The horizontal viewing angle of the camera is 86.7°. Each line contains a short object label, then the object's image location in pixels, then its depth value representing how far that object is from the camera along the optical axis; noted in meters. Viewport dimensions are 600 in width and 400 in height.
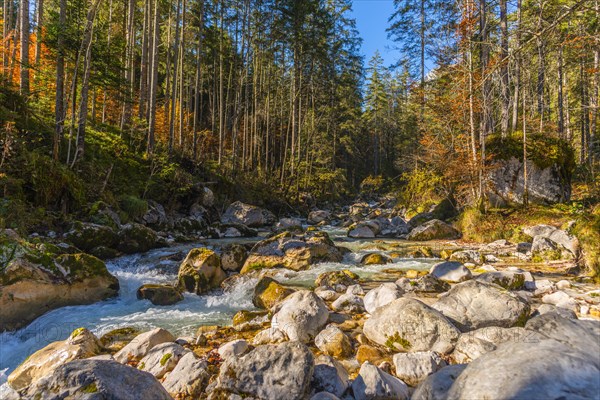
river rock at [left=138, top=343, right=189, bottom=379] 3.44
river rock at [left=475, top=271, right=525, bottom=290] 5.80
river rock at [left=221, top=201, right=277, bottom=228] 15.65
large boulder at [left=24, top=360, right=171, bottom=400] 2.27
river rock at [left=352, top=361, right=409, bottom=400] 2.77
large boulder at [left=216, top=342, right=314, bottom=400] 2.77
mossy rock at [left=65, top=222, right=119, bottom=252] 8.04
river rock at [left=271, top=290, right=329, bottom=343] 4.12
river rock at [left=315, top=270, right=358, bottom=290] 6.47
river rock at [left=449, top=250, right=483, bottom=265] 8.26
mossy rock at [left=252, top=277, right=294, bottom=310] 5.53
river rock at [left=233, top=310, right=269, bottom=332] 4.68
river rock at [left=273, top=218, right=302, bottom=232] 14.38
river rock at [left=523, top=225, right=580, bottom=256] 7.65
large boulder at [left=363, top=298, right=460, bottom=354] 3.59
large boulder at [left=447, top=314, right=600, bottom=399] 1.75
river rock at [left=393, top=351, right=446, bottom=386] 3.14
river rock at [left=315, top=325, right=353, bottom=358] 3.77
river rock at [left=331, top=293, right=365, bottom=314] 5.10
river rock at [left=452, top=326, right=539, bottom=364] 3.29
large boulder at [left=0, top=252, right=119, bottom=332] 4.75
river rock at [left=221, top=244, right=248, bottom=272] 8.20
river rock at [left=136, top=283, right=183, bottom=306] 5.91
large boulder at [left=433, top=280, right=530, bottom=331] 3.99
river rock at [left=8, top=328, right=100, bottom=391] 3.46
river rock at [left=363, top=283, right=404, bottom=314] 4.94
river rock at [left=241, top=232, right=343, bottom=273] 8.20
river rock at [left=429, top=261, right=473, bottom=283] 6.43
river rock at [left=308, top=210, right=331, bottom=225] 19.00
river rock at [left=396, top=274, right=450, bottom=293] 5.85
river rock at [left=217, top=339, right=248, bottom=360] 3.61
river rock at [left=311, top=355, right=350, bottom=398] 2.89
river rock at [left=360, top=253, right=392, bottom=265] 8.46
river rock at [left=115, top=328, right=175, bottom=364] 3.75
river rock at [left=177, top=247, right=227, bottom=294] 6.57
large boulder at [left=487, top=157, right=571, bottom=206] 12.02
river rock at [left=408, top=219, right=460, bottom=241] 12.09
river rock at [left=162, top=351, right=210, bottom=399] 3.01
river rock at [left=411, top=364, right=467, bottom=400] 2.25
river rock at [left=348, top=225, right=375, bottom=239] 13.77
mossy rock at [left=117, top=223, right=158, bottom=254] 9.07
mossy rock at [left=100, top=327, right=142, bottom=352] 4.25
